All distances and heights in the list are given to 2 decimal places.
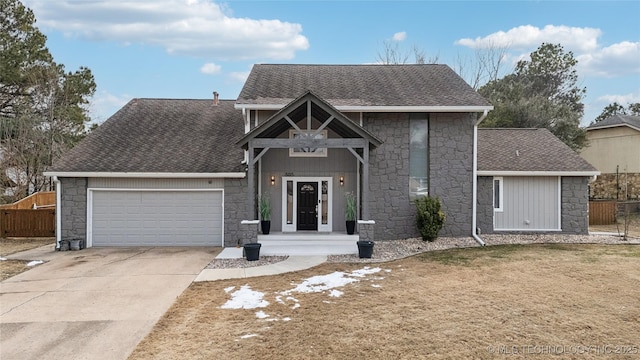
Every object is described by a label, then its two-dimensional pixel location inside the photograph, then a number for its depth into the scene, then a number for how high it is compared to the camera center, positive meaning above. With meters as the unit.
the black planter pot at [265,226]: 11.38 -1.24
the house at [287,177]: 11.62 +0.28
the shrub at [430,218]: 11.39 -0.99
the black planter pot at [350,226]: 11.44 -1.24
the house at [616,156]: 21.45 +1.80
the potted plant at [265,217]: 11.39 -0.98
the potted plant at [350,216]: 11.45 -0.95
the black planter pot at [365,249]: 9.70 -1.65
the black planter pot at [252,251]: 9.50 -1.67
